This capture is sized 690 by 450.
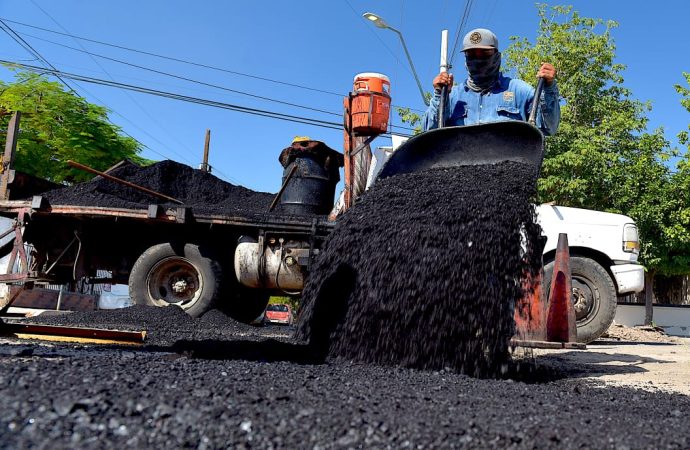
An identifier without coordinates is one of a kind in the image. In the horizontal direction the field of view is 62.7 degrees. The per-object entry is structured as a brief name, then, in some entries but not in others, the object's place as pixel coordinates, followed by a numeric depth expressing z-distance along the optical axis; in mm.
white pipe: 11625
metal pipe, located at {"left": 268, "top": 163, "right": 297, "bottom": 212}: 6775
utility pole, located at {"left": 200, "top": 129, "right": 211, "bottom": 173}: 20609
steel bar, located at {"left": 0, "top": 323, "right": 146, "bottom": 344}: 4062
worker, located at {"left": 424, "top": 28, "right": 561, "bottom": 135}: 4340
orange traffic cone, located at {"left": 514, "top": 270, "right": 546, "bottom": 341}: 3902
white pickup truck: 6543
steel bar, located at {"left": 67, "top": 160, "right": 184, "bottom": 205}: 6781
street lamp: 14141
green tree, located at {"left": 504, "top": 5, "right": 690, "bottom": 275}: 14148
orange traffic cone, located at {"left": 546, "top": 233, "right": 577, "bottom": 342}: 4023
